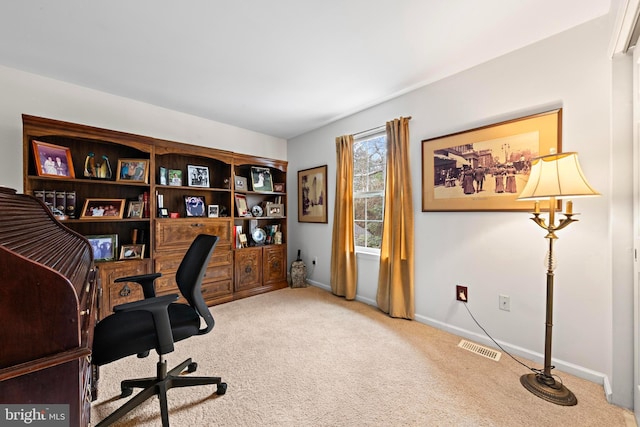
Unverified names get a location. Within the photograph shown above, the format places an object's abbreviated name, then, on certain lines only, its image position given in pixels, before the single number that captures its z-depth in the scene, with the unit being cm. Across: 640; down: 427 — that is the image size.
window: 296
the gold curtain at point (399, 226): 251
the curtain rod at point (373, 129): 282
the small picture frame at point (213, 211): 323
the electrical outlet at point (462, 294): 218
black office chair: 118
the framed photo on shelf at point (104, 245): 239
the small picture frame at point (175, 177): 295
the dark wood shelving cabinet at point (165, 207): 233
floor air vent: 190
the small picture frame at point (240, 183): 341
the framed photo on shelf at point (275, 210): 372
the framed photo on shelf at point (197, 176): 310
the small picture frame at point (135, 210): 261
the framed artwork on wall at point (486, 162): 180
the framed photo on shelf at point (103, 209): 236
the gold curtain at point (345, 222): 307
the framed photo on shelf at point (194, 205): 308
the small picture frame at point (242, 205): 340
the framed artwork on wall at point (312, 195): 348
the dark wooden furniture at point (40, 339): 59
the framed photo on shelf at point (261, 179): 362
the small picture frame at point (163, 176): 284
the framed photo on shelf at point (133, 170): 256
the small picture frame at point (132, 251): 253
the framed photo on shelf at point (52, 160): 211
